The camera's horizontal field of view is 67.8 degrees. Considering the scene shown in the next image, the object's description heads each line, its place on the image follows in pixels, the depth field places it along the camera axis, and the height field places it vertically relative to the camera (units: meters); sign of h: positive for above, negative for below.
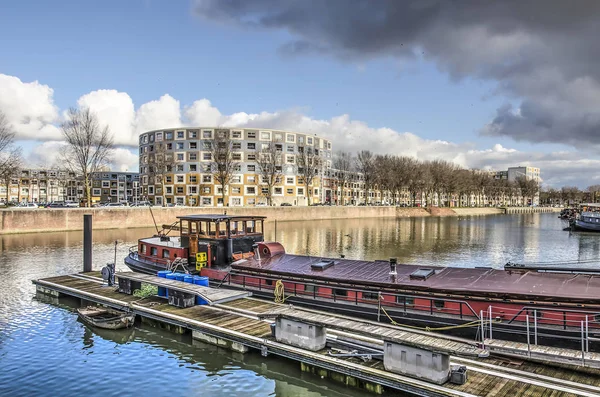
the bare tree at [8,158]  72.09 +5.54
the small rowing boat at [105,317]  21.20 -6.17
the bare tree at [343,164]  159.88 +10.36
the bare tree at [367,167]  139.00 +8.05
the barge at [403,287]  16.23 -4.09
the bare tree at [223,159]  110.44 +8.53
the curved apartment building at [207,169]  126.44 +6.91
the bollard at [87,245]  32.25 -3.86
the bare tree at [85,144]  82.75 +8.95
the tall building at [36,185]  181.12 +3.09
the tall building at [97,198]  191.23 -0.11
